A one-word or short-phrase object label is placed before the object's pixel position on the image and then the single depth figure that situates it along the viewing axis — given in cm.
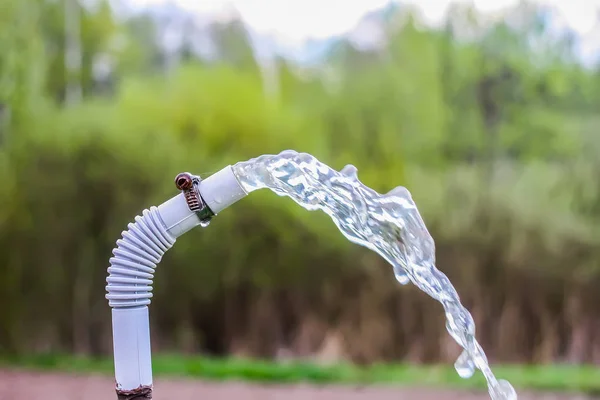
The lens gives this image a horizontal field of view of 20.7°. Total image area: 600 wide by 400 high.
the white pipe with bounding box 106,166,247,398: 103
